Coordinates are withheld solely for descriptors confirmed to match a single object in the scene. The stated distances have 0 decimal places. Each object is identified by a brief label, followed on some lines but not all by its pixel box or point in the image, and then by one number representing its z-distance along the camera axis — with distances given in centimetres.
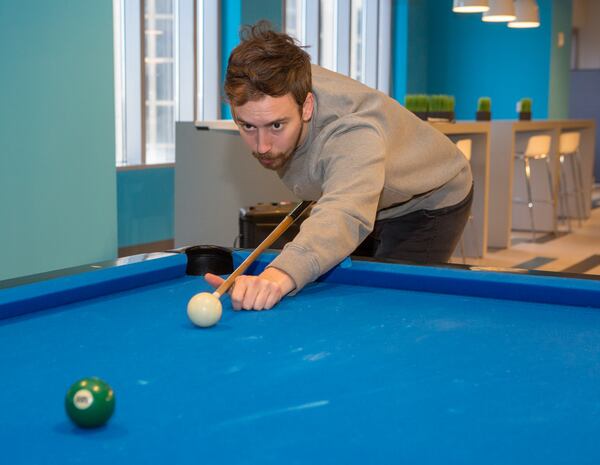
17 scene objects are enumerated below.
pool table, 89
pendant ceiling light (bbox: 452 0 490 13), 530
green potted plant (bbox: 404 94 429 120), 490
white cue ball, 138
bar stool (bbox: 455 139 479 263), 477
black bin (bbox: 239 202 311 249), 318
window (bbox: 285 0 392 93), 732
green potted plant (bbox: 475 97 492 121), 577
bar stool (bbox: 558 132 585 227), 661
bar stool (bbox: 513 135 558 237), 591
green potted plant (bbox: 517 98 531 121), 627
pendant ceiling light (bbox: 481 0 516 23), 561
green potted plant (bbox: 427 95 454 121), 489
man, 165
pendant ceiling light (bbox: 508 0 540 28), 622
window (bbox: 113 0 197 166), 529
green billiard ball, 92
